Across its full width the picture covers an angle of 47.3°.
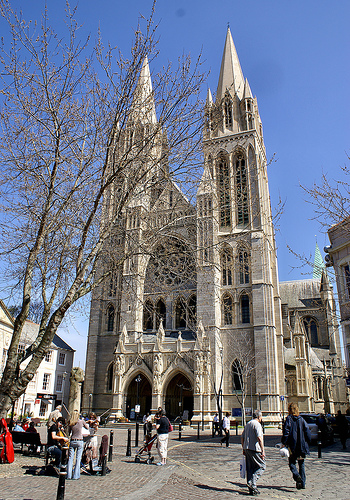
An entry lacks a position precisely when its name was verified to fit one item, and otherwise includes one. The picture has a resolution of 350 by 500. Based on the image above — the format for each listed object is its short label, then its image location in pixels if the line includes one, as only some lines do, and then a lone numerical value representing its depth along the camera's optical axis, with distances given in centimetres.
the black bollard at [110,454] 1055
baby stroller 1080
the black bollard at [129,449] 1218
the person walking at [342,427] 1570
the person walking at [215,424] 2233
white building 3554
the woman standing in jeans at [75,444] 831
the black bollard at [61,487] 548
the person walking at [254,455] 720
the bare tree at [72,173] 983
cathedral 3067
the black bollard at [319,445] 1190
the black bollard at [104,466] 899
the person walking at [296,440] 769
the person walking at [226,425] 1510
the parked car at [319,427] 1645
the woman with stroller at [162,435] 1052
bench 1116
